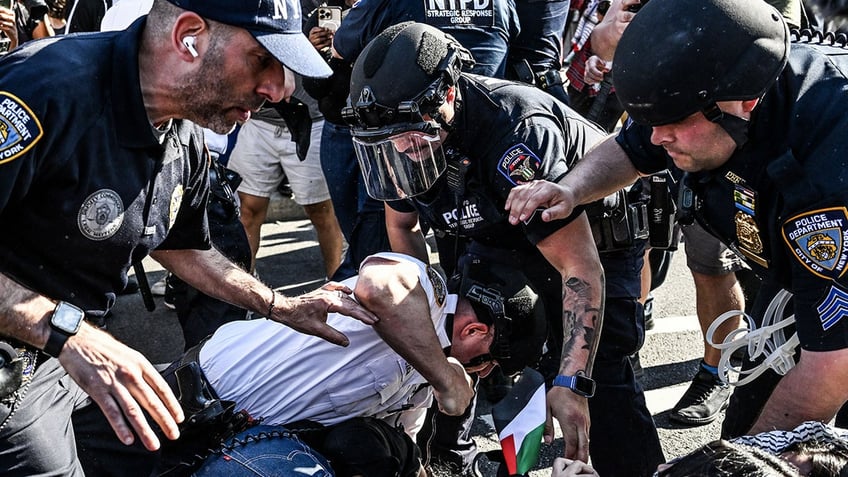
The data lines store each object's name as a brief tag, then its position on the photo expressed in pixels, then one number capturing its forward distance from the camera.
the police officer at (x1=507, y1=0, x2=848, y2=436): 2.08
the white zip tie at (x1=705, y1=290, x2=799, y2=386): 2.68
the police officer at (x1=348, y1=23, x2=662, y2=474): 2.75
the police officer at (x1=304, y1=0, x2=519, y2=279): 3.84
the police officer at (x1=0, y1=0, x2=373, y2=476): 1.92
